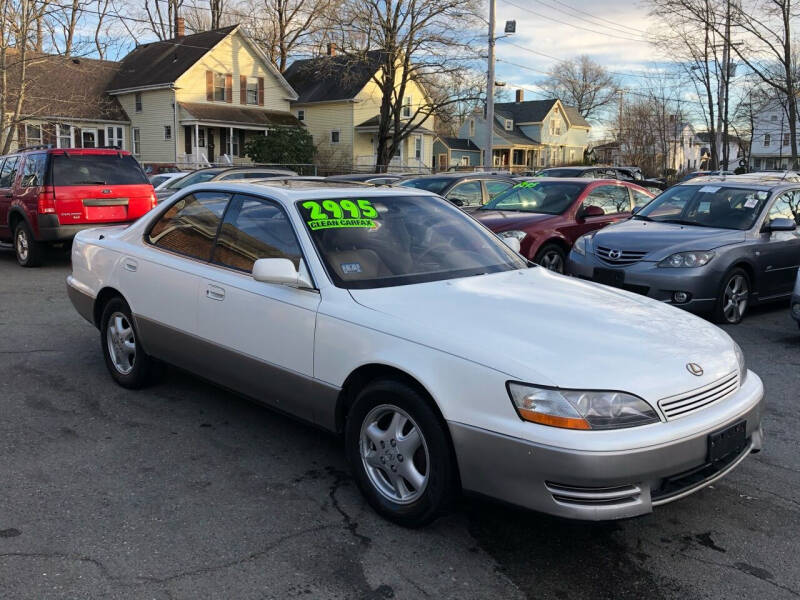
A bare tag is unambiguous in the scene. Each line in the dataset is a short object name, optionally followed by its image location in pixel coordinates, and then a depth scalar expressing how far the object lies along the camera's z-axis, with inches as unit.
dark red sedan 392.8
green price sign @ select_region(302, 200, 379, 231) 164.1
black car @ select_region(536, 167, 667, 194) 853.2
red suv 434.3
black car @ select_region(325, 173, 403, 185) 614.4
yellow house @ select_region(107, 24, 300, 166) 1561.3
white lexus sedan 117.6
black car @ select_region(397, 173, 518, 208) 489.1
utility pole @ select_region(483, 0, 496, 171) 1010.7
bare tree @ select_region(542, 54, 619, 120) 3413.4
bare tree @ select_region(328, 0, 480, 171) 1408.7
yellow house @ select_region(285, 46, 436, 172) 1766.7
